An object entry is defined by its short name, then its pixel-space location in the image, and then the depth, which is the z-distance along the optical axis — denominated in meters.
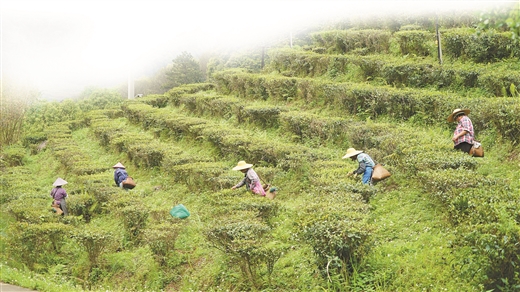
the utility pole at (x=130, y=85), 48.12
